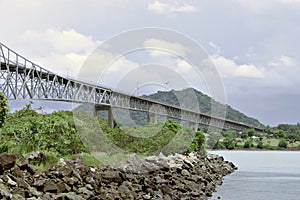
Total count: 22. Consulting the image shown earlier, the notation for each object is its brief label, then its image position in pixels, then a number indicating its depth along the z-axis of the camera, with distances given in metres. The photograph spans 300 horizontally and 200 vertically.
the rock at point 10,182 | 17.99
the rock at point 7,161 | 18.50
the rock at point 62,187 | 20.07
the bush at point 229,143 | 154.90
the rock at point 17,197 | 16.71
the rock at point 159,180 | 30.79
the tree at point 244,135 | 165.62
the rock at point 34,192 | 18.30
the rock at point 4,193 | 16.32
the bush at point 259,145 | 162.00
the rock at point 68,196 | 18.64
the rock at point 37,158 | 24.98
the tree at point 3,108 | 29.25
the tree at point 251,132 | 167.50
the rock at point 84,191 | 21.02
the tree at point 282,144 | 168.88
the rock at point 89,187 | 22.11
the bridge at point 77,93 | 68.25
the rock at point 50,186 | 19.36
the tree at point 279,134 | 182.00
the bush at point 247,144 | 159.00
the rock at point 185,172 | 38.44
